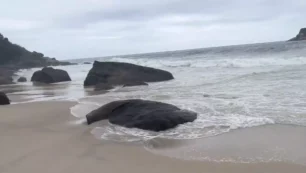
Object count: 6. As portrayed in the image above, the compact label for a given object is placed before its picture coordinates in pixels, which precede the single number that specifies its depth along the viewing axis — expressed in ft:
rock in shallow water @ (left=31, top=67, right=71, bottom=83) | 69.67
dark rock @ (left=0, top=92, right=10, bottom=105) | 34.17
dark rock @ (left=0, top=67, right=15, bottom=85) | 70.42
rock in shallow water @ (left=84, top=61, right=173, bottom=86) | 55.52
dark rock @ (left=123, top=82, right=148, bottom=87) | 50.44
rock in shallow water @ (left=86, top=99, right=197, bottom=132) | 19.70
